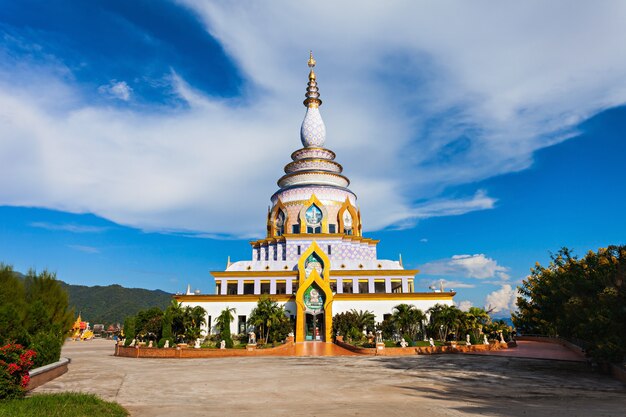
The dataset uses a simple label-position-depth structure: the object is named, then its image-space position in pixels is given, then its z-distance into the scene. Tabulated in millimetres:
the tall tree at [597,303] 17234
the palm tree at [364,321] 37062
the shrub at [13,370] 12617
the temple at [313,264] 39500
